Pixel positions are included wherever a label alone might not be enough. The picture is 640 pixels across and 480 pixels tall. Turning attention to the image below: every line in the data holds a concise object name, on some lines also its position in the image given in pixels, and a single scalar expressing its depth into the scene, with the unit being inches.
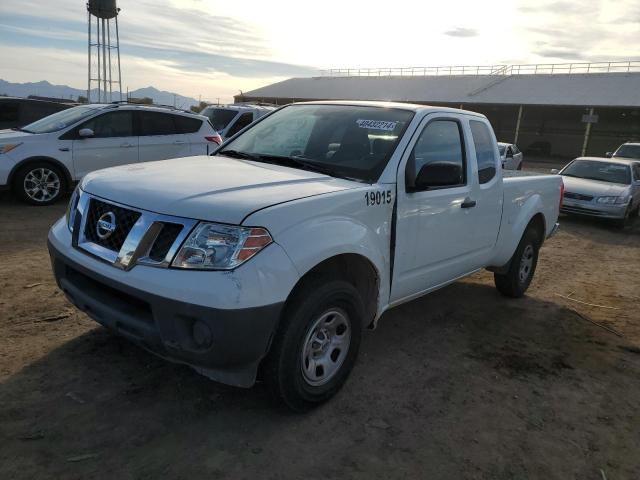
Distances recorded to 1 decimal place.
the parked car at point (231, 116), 507.2
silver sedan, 443.5
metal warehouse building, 1549.0
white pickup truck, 105.0
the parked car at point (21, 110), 434.0
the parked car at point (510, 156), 698.8
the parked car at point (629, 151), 666.2
